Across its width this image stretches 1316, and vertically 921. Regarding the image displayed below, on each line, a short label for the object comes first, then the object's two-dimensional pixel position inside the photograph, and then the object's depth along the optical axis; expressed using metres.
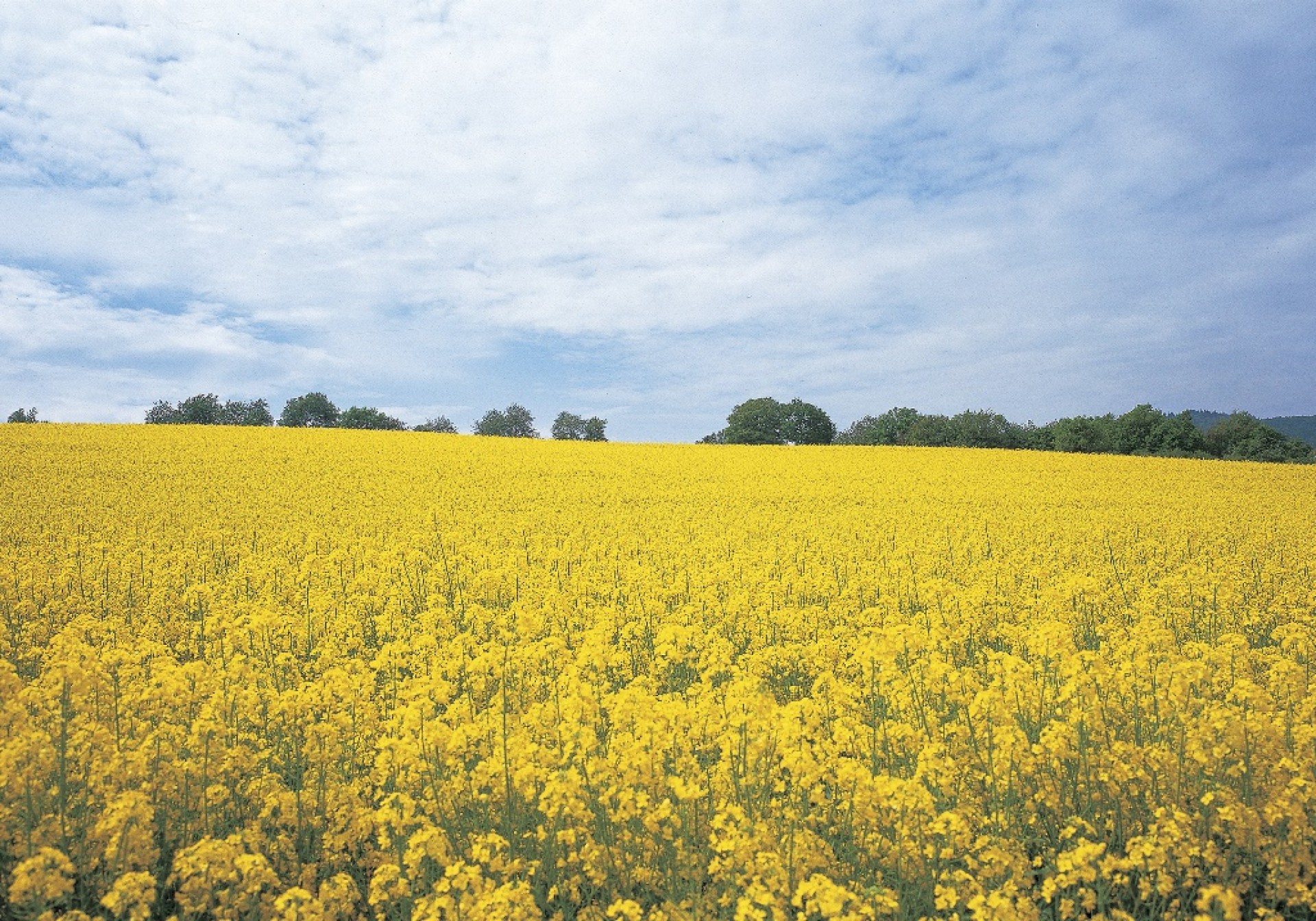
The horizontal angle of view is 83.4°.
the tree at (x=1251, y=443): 58.62
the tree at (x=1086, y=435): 65.56
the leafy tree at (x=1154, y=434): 60.88
